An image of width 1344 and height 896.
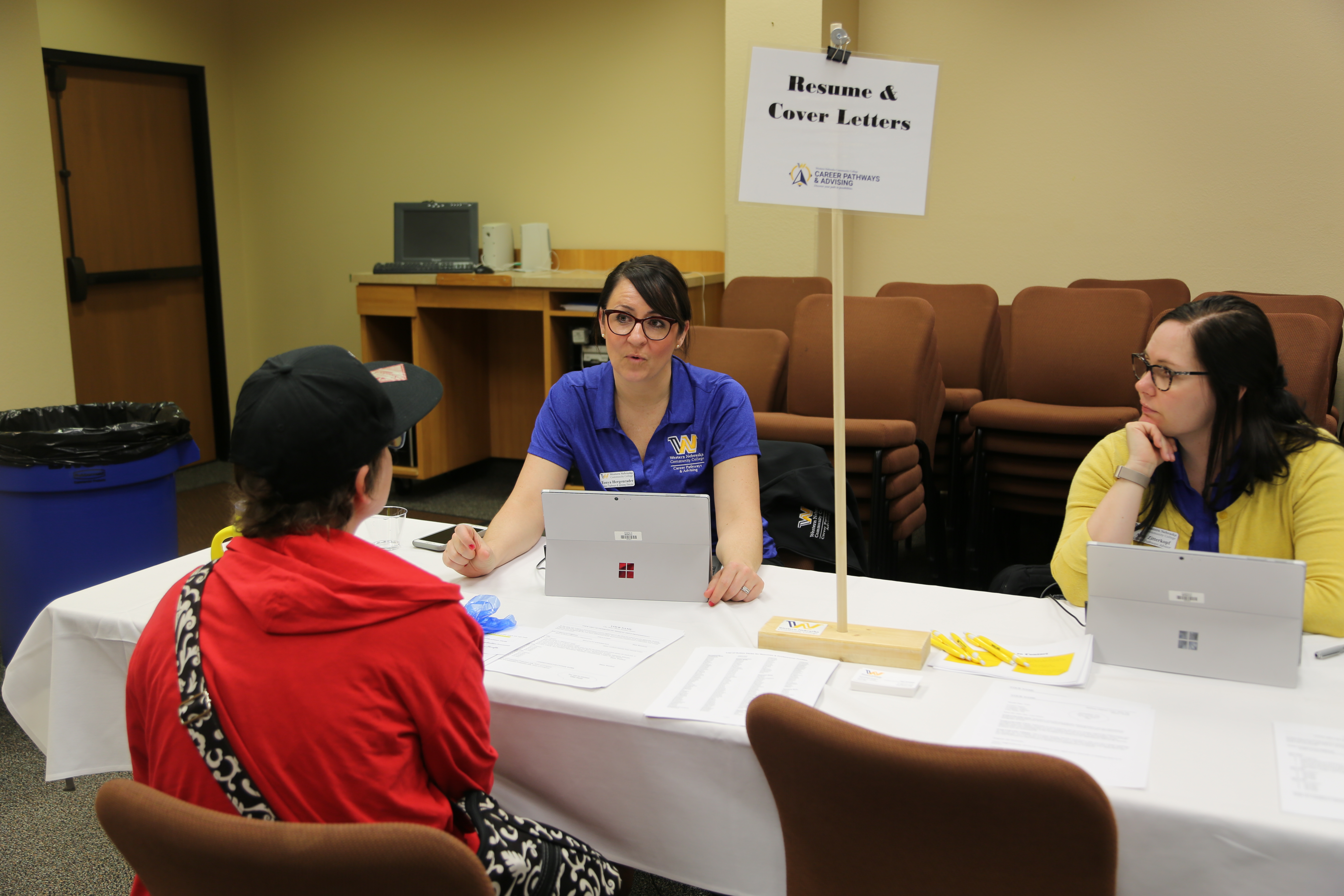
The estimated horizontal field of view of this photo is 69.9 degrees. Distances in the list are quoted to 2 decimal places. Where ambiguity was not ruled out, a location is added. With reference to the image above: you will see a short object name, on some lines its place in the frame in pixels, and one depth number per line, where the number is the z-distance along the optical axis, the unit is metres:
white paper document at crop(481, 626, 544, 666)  1.40
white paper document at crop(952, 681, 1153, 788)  1.07
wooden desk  4.43
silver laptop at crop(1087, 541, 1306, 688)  1.24
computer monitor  4.85
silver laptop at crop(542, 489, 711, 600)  1.59
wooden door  4.77
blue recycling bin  2.85
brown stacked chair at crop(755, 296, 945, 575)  2.96
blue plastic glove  1.50
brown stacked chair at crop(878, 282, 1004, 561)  3.81
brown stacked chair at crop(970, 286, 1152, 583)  3.13
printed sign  1.37
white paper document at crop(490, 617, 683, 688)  1.33
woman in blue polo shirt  1.94
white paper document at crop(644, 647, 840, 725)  1.22
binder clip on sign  1.32
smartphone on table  1.90
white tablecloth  0.98
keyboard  4.67
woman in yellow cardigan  1.56
